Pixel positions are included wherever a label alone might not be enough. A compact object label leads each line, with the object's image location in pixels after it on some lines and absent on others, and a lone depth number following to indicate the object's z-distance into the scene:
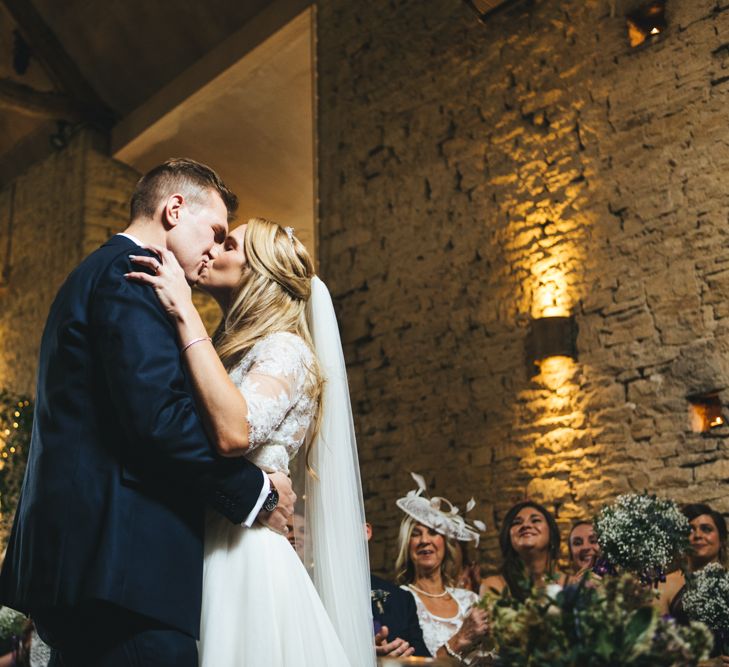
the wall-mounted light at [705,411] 5.28
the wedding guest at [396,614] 4.23
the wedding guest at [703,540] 4.85
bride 2.13
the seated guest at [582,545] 5.31
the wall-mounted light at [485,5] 6.62
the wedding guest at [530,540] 5.36
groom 1.94
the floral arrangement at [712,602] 3.65
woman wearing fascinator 4.71
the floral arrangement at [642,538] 3.97
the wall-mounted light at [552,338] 6.01
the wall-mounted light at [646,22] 5.84
